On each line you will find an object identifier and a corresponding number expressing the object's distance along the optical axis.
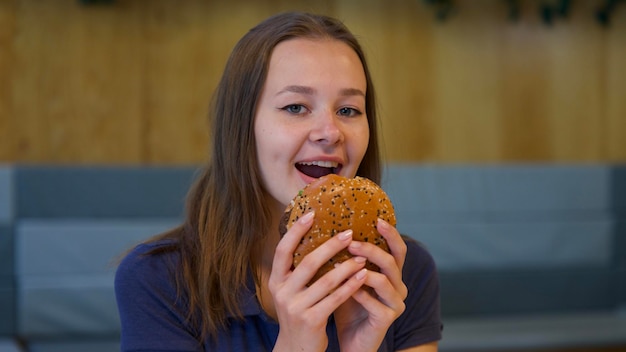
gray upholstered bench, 3.37
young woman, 1.30
